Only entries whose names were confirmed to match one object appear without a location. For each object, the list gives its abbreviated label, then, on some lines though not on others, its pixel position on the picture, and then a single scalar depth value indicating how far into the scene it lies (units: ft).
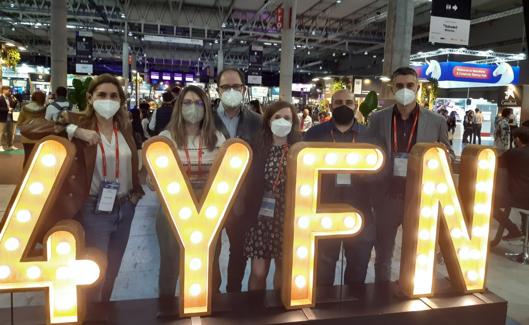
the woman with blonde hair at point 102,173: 7.07
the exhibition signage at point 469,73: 58.59
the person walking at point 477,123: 54.85
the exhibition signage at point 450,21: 22.43
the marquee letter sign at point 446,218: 7.12
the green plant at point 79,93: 16.72
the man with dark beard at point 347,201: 8.85
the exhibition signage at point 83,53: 61.05
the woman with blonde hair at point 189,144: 7.73
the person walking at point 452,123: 59.31
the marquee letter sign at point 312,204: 6.52
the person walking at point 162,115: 18.29
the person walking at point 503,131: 41.55
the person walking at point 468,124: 56.13
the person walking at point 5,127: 27.35
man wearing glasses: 8.59
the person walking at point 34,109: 22.24
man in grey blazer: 9.29
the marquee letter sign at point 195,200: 6.20
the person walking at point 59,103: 22.16
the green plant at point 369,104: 14.56
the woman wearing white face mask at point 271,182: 8.16
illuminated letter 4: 5.69
